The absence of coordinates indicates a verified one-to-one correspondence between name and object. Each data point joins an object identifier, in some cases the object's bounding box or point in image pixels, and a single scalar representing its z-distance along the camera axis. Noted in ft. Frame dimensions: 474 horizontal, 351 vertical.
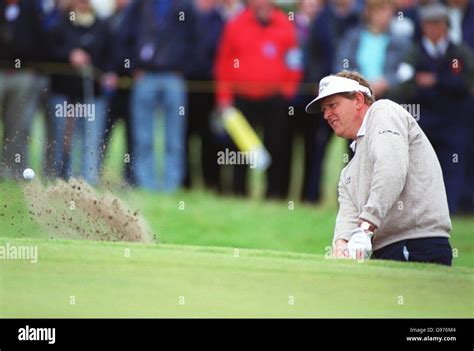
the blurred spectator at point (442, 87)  41.37
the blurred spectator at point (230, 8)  44.39
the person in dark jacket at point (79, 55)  43.37
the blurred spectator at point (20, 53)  42.65
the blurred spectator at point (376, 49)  41.57
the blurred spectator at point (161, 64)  42.93
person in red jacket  43.04
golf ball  28.94
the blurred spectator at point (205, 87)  43.73
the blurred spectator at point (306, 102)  43.65
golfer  24.80
